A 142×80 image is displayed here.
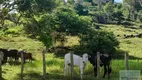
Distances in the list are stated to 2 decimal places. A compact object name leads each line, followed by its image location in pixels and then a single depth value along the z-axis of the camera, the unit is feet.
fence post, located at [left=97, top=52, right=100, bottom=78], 58.50
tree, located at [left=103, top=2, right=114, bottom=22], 304.38
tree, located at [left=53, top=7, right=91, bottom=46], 135.33
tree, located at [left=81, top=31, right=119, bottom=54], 114.21
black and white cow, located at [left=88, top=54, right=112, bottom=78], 65.05
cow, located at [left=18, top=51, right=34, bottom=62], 88.52
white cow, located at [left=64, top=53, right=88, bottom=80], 61.12
